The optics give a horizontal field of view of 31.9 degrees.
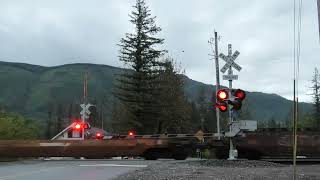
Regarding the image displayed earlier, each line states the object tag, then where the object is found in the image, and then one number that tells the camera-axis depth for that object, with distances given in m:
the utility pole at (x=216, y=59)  55.28
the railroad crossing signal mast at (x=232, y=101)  21.08
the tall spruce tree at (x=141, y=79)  67.12
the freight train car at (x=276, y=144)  32.22
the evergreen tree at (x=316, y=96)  102.62
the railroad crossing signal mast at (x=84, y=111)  46.58
